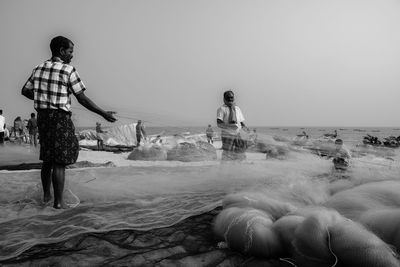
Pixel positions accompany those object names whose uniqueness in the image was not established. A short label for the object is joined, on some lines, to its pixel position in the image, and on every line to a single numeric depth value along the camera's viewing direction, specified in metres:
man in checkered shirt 2.79
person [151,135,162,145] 8.84
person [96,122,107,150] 14.11
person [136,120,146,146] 10.75
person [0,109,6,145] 10.50
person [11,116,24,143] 17.23
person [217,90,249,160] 4.29
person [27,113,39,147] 13.77
